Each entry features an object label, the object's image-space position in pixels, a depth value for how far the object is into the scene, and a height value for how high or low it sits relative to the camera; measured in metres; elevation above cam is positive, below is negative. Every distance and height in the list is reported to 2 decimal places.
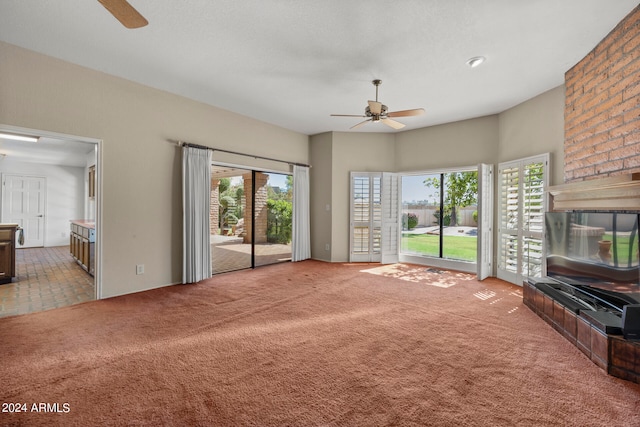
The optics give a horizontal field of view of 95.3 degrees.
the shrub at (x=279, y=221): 6.04 -0.18
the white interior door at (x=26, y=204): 7.65 +0.18
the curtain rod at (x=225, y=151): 4.36 +1.04
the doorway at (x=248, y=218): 5.28 -0.11
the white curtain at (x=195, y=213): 4.36 -0.02
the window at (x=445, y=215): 5.90 -0.03
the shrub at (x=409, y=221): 6.30 -0.17
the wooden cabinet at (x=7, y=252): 4.29 -0.61
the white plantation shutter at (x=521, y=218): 4.13 -0.06
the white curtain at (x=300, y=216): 6.29 -0.07
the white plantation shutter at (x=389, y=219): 6.21 -0.13
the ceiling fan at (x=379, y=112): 3.64 +1.30
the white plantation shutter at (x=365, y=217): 6.30 -0.09
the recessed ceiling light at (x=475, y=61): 3.20 +1.71
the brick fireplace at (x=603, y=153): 2.17 +0.60
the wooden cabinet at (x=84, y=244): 4.81 -0.59
